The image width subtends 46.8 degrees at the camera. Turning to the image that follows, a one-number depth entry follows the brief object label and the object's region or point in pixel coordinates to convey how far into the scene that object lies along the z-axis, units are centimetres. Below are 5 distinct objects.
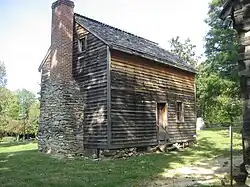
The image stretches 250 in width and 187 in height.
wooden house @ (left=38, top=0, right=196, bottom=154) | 1514
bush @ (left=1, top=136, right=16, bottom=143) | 3965
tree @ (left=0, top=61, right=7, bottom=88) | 6244
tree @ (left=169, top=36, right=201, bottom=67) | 5300
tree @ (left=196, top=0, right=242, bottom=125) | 2945
